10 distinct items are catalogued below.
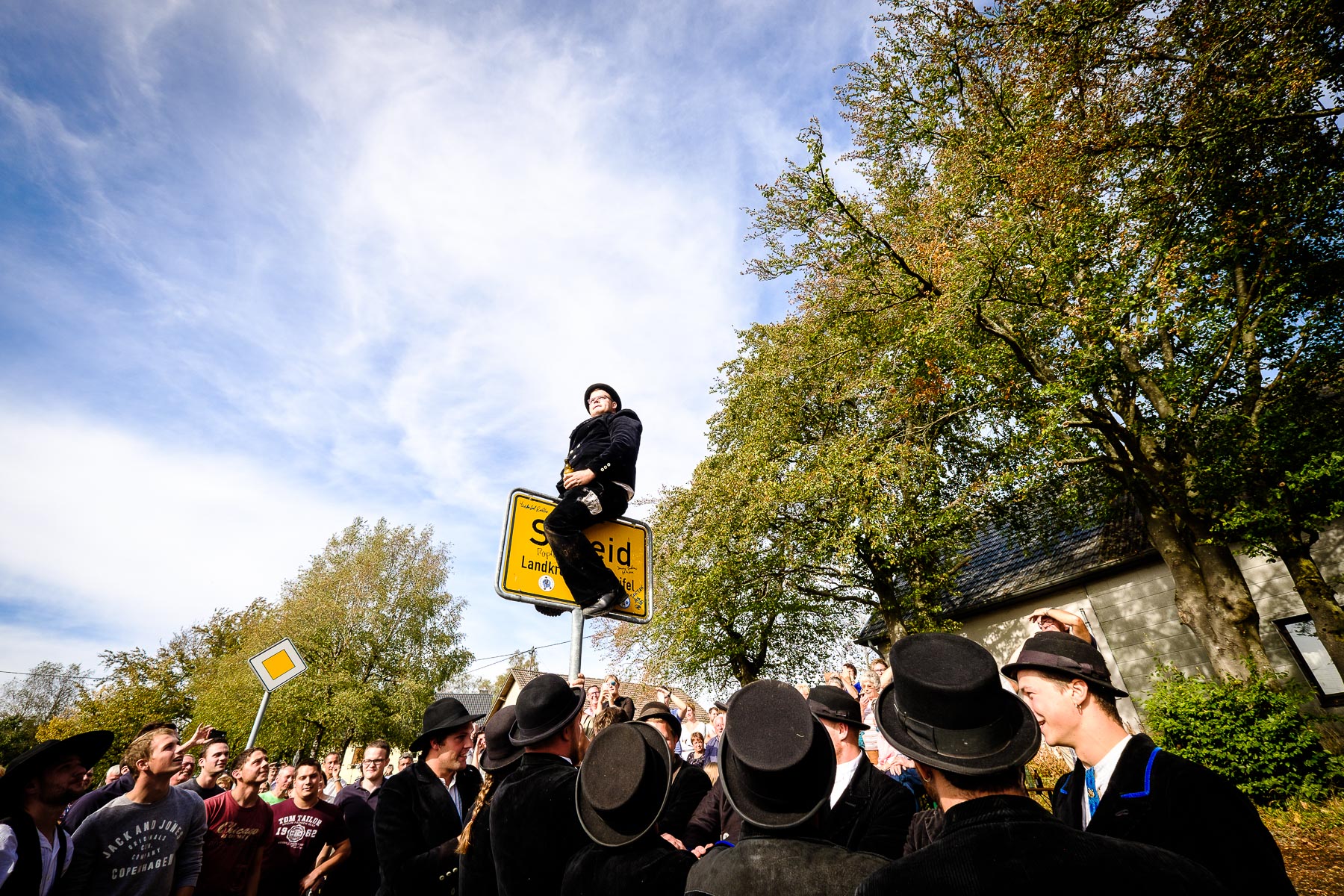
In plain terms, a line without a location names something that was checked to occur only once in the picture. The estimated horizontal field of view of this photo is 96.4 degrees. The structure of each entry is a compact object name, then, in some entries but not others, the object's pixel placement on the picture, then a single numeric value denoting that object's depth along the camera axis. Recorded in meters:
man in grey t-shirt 3.83
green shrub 8.43
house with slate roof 12.60
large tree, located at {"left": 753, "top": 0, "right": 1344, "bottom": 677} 8.98
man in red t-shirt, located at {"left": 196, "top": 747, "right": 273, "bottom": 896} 4.82
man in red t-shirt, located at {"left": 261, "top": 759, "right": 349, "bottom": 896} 5.41
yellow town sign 3.98
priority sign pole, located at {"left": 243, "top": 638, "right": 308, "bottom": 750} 7.48
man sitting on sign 4.15
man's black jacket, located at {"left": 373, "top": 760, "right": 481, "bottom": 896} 3.25
